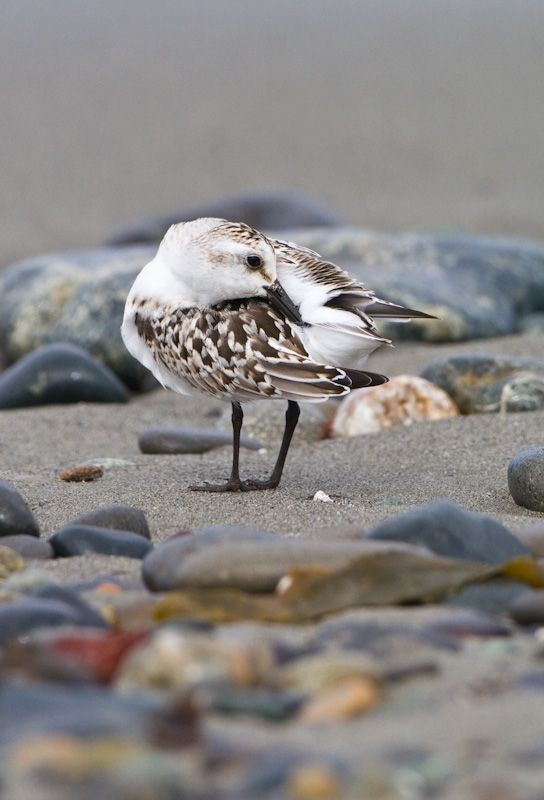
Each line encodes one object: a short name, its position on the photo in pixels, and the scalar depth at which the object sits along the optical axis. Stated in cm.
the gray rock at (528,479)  739
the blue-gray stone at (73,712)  320
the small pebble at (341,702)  350
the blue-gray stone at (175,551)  497
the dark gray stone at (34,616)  414
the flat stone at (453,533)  545
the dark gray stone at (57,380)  1164
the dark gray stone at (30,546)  583
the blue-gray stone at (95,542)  585
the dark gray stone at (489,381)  998
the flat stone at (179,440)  959
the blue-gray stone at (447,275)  1438
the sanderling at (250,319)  715
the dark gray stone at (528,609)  445
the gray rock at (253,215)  1986
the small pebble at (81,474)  832
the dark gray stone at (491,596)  468
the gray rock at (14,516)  622
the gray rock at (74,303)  1366
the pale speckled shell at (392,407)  998
